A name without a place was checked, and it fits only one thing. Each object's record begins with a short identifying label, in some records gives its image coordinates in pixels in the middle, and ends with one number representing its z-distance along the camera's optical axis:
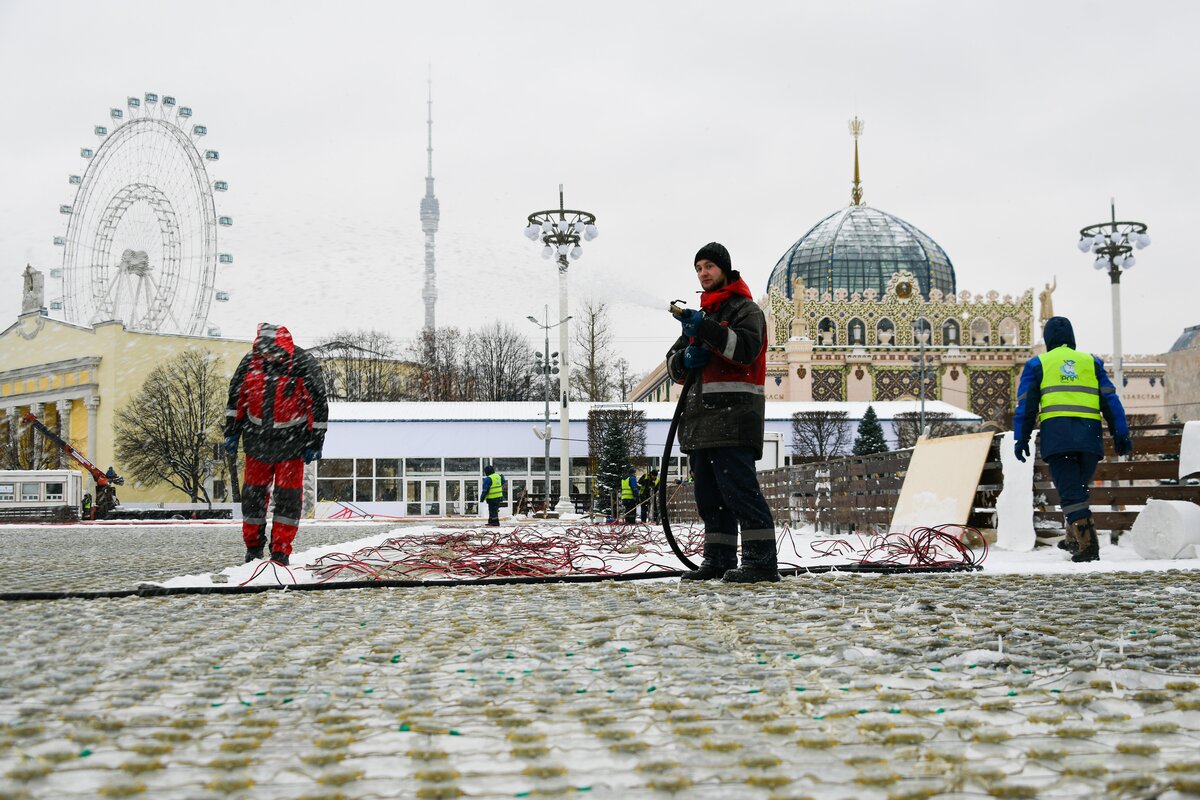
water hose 6.20
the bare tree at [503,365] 64.50
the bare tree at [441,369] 64.69
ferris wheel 49.06
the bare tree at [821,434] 44.66
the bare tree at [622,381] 70.88
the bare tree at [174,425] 50.03
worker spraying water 5.81
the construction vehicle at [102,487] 34.56
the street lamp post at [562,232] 21.84
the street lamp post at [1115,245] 28.31
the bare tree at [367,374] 63.19
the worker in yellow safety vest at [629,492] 24.97
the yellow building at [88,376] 58.91
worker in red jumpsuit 7.41
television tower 68.88
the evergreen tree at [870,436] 43.19
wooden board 9.47
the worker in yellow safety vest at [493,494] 21.25
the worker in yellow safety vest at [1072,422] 7.53
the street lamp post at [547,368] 33.18
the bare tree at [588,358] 39.50
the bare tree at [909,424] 45.61
